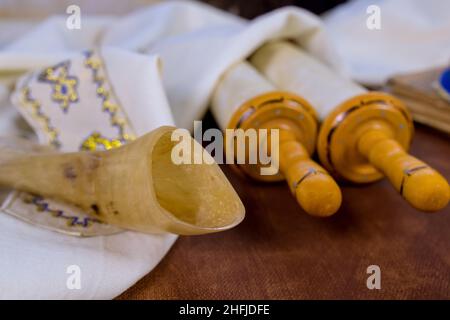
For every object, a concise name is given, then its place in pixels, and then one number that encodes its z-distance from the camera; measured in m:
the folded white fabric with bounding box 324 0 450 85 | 0.79
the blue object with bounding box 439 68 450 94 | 0.59
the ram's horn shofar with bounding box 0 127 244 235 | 0.34
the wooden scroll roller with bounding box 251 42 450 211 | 0.37
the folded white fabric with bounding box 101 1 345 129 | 0.58
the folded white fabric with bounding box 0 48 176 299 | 0.35
